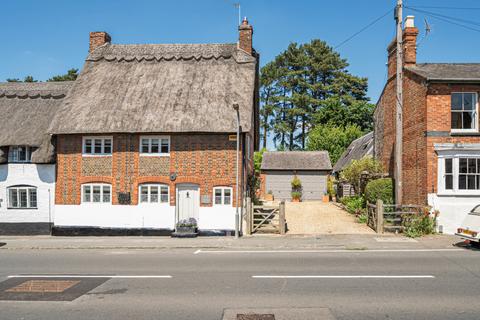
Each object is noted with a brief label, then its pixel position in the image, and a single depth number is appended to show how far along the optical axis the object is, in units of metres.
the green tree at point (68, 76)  53.69
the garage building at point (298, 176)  41.31
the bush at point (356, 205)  25.54
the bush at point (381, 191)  22.45
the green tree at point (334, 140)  54.20
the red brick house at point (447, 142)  19.00
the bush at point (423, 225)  18.94
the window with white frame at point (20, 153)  21.48
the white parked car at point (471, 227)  15.15
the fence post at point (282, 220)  19.81
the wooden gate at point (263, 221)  19.84
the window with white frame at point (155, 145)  20.67
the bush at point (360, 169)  26.22
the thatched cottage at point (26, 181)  21.16
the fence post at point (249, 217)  19.84
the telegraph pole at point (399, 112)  20.52
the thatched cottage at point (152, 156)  20.17
